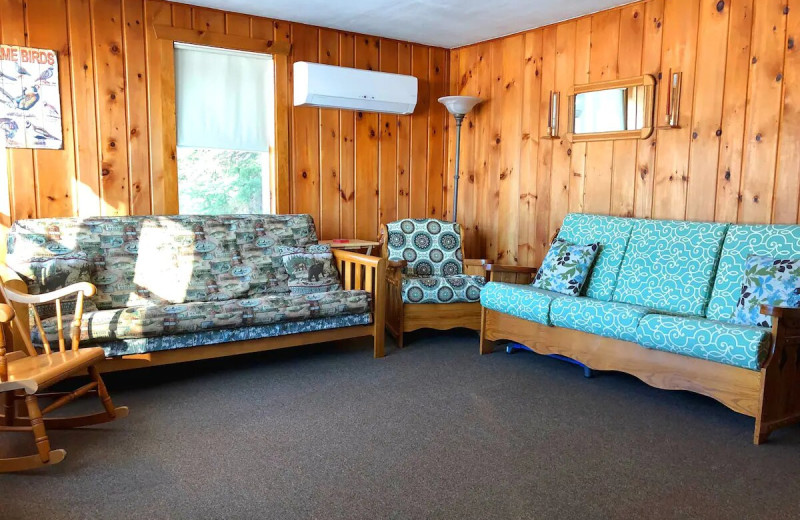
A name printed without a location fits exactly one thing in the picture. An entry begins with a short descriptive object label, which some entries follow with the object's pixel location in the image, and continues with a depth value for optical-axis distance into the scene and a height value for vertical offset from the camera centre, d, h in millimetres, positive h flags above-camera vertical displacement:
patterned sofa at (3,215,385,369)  2979 -503
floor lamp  4582 +692
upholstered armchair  4012 -570
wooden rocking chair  2166 -670
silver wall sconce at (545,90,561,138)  4262 +559
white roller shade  4004 +657
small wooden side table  4372 -354
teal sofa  2562 -592
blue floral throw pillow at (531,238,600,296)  3582 -431
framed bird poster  3441 +545
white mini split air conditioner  4262 +773
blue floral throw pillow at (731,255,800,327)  2703 -411
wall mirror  3734 +556
